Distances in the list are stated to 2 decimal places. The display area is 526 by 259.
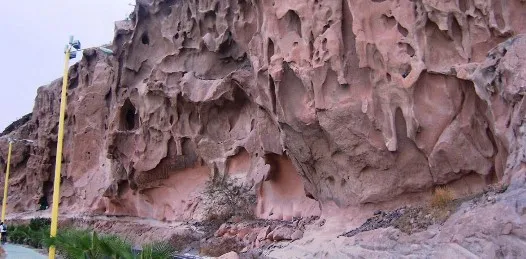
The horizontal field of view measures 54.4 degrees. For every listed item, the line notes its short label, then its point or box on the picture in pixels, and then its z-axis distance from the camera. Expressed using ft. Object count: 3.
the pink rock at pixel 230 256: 43.68
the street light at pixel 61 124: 48.89
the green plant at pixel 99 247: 38.09
